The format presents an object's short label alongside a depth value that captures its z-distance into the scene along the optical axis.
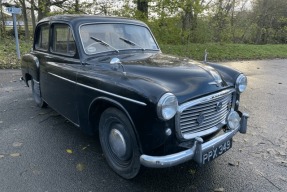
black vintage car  2.55
